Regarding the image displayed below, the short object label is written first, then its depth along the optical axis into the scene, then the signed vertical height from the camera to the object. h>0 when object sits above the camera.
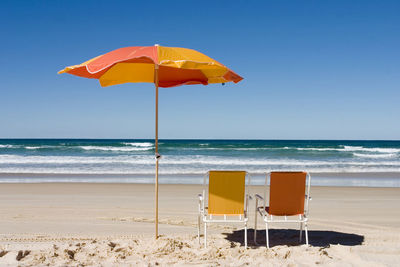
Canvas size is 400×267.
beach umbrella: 3.53 +0.77
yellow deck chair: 4.07 -0.66
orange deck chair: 4.06 -0.64
